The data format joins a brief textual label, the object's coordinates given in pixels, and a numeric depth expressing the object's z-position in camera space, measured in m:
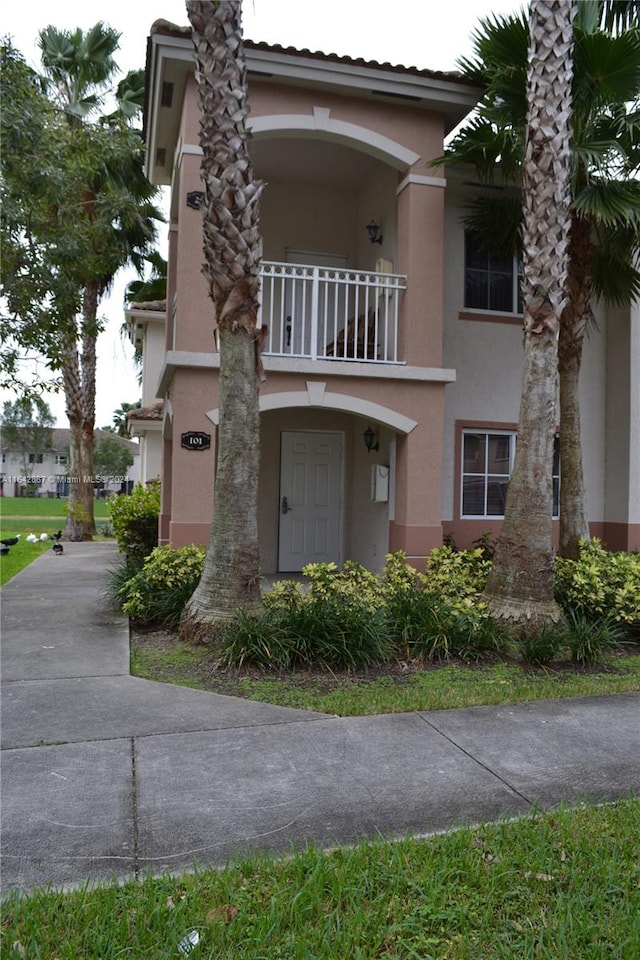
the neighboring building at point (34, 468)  58.97
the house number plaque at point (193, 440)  9.24
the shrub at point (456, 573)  8.16
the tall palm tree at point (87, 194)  17.89
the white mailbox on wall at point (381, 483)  10.73
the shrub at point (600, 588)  7.94
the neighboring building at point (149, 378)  17.92
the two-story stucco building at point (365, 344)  9.35
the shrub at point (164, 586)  8.23
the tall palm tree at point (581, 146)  8.52
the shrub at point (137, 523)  12.86
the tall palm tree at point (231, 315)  7.09
